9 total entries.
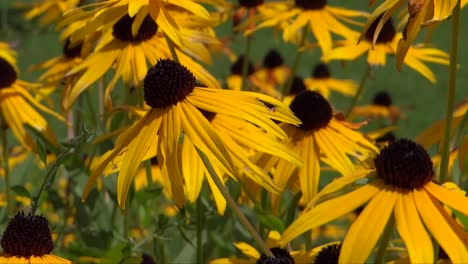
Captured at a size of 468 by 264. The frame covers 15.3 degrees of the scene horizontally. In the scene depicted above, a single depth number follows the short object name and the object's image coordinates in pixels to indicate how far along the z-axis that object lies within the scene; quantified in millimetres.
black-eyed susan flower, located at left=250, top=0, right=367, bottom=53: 867
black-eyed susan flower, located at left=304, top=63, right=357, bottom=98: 1353
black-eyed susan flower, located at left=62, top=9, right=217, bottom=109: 716
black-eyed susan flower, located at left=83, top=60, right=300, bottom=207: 585
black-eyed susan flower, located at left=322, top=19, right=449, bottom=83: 832
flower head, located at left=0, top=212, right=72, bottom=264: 604
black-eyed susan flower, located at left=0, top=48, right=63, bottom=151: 806
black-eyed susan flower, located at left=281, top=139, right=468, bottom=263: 532
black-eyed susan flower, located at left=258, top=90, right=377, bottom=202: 671
